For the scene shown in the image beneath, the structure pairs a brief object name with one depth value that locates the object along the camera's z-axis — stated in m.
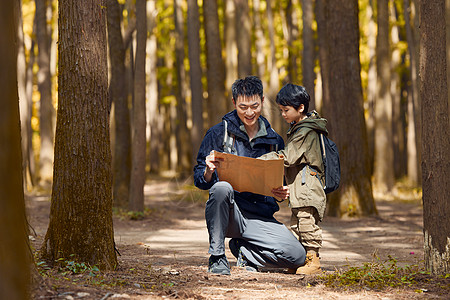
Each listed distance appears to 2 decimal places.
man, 5.54
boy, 5.69
